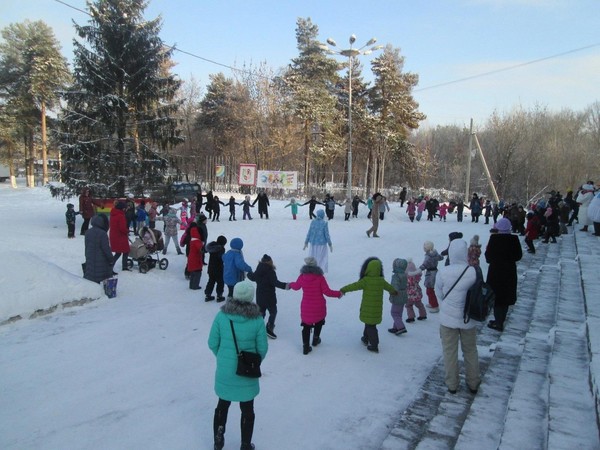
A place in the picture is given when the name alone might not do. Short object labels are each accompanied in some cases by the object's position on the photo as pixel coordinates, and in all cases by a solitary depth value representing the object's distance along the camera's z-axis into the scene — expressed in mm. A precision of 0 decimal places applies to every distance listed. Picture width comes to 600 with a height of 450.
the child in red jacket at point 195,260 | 9602
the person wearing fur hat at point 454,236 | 7216
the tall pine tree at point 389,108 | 42156
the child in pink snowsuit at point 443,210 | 24984
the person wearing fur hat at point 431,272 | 8242
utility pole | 34969
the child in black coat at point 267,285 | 6703
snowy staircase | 3828
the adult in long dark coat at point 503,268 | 6664
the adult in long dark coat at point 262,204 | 22291
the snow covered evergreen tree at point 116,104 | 18172
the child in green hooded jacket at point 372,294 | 6156
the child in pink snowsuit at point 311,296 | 6176
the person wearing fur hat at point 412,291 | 7531
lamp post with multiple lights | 23625
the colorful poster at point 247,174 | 33031
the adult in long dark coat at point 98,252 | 8688
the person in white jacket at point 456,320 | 4645
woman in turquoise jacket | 3604
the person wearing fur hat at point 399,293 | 6969
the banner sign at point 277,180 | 31578
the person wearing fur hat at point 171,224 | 12898
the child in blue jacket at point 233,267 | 7996
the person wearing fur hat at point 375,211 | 17484
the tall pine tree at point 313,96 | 38188
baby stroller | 10828
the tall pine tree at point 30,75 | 35125
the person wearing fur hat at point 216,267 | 8703
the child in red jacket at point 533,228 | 13891
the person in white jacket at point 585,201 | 16109
